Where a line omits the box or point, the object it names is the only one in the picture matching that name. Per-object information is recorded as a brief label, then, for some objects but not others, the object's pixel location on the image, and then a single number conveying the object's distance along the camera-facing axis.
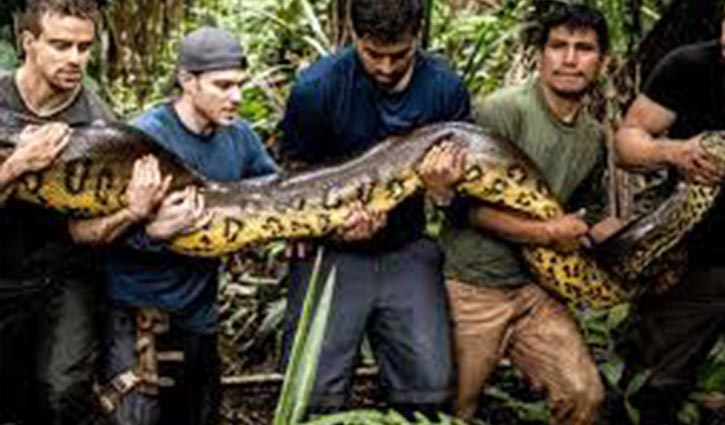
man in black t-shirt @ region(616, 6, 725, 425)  5.42
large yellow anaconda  5.16
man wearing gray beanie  5.00
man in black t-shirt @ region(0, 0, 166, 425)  4.78
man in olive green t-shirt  5.33
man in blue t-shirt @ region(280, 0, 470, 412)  5.25
